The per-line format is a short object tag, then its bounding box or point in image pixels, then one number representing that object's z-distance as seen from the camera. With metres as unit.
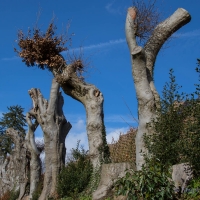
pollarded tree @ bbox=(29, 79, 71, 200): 17.09
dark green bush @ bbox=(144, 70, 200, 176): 10.55
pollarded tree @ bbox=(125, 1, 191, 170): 11.89
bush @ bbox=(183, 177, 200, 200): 8.54
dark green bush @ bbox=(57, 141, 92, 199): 14.92
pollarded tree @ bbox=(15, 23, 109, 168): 15.02
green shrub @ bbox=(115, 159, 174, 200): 8.70
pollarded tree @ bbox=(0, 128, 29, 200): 25.28
